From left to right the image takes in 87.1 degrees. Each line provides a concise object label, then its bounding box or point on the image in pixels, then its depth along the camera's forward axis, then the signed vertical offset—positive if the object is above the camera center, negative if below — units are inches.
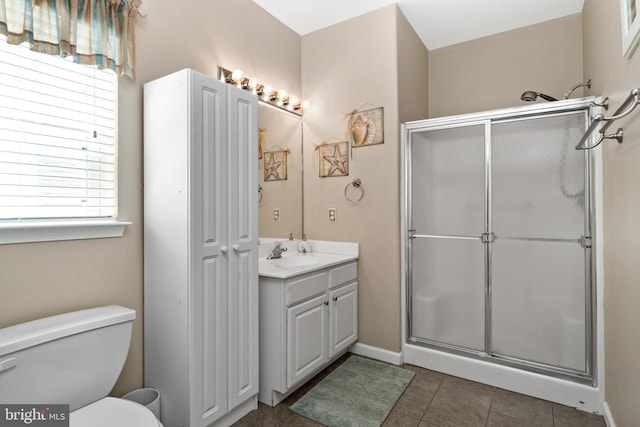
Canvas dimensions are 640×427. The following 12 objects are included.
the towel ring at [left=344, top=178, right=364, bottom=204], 109.3 +7.1
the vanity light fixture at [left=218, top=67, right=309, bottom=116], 91.4 +37.2
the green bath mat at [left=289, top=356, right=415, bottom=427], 76.9 -46.5
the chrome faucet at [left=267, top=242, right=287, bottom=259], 104.8 -12.3
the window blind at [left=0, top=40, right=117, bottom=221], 55.1 +13.6
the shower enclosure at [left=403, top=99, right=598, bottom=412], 83.2 -8.4
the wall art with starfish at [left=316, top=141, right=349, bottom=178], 111.9 +18.3
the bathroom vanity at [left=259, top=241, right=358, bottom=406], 79.5 -27.5
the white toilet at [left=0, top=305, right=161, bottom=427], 47.2 -23.0
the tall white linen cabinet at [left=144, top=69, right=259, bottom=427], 63.8 -7.3
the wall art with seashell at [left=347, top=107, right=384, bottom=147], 105.9 +27.4
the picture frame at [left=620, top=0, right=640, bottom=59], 47.9 +28.2
